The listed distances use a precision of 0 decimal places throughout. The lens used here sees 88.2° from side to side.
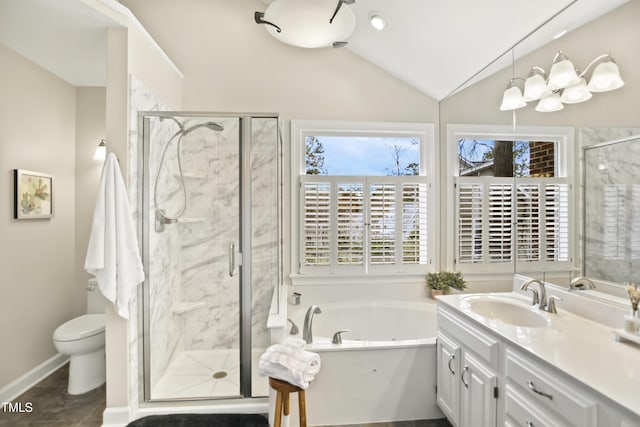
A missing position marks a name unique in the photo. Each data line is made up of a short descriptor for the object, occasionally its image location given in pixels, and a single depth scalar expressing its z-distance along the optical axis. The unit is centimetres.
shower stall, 221
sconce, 300
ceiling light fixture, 186
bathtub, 210
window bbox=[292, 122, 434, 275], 309
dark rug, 195
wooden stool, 159
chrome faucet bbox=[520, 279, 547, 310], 182
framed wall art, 244
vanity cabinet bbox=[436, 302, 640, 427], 108
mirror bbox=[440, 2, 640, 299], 146
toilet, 240
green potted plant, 289
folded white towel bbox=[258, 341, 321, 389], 158
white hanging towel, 193
